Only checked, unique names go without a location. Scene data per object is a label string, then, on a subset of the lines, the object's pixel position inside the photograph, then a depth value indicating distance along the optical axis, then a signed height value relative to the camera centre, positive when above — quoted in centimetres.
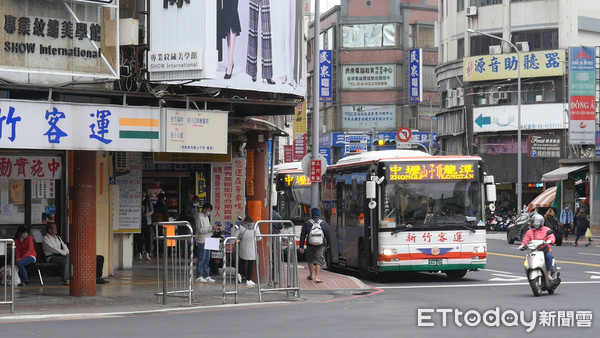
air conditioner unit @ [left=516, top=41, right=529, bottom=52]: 6406 +847
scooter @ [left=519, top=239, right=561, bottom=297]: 1948 -160
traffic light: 4629 +196
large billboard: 1928 +293
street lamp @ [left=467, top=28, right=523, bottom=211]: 5566 +215
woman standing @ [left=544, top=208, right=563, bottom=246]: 4187 -141
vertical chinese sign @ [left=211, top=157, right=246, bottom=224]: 2667 -8
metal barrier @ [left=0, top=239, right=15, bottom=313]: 1692 -174
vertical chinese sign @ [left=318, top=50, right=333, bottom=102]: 7694 +810
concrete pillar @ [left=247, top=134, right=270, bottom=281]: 2470 +32
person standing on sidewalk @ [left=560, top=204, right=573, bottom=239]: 4784 -159
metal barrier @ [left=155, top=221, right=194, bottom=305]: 1888 -146
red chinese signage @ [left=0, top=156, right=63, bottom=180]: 2245 +43
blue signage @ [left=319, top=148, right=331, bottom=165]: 8906 +288
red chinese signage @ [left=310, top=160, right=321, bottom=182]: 2969 +44
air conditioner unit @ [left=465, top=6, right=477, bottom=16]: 6700 +1115
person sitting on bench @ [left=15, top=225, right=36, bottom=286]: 2131 -133
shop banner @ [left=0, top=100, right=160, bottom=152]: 1778 +106
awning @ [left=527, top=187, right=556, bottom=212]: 5466 -85
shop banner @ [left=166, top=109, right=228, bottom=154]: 1942 +104
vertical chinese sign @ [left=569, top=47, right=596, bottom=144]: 5009 +371
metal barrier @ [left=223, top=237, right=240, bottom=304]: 1908 -163
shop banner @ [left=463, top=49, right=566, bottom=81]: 6266 +729
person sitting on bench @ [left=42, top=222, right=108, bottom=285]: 2189 -133
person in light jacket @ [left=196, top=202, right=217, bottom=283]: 2256 -117
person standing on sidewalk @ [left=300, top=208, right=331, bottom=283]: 2392 -121
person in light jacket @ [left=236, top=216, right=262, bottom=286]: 2158 -109
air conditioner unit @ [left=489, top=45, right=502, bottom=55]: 6475 +838
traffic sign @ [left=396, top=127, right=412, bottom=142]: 5862 +283
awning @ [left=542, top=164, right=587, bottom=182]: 5016 +56
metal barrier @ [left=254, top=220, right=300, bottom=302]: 2016 -158
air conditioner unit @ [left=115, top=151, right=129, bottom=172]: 2491 +59
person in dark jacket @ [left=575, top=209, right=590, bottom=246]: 4534 -171
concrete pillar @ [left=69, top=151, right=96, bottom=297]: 1953 -75
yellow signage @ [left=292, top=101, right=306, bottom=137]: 7150 +445
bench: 2192 -162
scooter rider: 2030 -96
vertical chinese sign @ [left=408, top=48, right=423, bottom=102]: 7925 +817
